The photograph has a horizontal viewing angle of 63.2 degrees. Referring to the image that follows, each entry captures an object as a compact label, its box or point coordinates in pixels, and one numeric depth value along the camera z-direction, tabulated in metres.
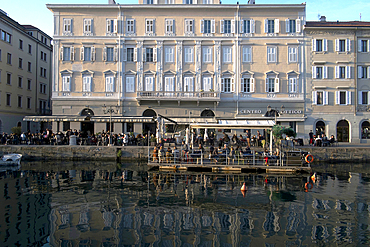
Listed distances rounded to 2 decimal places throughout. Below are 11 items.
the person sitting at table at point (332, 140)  32.12
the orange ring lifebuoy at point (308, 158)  21.83
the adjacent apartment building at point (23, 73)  39.94
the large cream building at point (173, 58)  37.44
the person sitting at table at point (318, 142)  31.17
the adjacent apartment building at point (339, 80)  37.44
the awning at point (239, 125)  22.36
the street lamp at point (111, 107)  36.99
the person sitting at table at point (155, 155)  23.63
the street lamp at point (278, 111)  36.97
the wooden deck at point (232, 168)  21.86
